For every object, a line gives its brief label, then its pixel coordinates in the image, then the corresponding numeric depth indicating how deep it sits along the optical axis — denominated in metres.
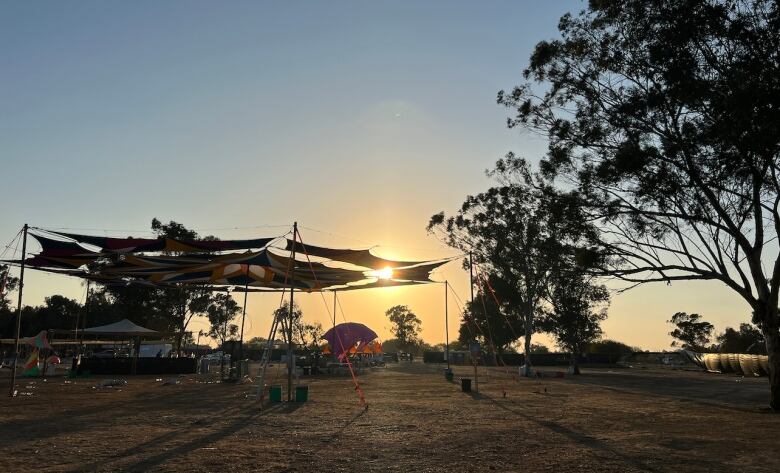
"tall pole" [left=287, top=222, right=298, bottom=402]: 16.47
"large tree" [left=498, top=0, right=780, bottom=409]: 12.75
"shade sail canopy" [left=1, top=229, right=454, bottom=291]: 18.00
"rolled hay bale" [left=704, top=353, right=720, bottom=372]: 43.78
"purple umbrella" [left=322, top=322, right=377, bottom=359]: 47.28
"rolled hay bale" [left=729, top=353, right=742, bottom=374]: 40.16
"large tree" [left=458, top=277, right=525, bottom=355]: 70.12
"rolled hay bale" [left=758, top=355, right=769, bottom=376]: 35.31
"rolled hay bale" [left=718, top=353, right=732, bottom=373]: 41.59
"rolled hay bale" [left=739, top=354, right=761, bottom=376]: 36.81
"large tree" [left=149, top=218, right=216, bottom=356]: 46.69
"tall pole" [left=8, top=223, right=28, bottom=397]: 18.24
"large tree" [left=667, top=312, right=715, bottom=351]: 66.44
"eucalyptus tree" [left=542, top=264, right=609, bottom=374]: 21.42
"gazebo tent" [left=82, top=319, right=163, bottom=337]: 32.62
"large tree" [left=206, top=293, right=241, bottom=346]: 51.22
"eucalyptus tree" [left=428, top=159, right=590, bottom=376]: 34.95
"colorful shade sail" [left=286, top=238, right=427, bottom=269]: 17.94
